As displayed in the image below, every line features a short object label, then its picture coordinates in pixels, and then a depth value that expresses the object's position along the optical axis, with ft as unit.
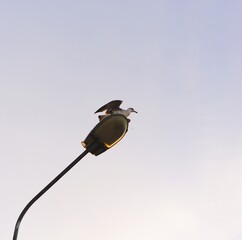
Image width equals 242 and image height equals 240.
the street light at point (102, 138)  42.29
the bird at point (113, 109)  43.02
